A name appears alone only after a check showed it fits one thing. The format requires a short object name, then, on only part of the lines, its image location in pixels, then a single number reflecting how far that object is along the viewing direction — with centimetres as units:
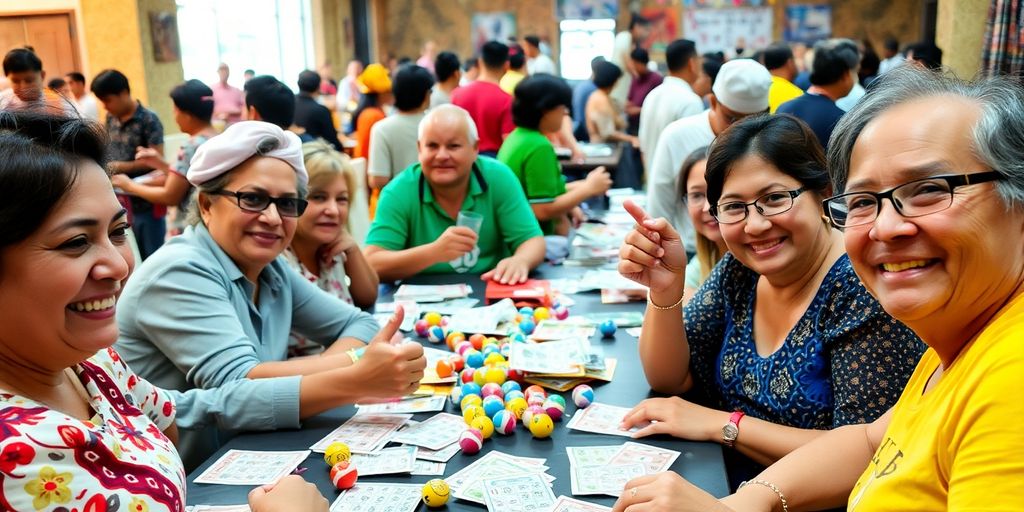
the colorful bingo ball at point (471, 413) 202
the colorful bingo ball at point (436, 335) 275
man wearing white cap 407
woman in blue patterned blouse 181
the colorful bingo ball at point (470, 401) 211
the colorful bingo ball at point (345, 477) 172
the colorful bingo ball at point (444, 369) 236
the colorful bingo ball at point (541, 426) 197
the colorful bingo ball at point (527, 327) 282
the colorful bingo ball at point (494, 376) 230
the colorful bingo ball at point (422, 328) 283
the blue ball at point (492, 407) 205
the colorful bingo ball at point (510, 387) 220
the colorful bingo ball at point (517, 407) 205
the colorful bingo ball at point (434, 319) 288
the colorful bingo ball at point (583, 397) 216
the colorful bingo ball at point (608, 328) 276
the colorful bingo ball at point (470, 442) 188
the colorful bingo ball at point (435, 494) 164
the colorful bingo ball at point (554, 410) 206
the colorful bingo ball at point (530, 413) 200
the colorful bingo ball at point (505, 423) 197
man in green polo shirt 363
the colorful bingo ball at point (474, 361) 244
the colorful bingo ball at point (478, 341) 267
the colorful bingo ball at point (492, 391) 219
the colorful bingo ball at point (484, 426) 195
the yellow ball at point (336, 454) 181
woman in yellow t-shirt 99
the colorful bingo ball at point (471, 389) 221
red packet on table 325
